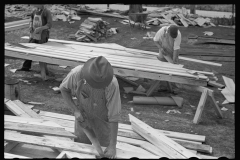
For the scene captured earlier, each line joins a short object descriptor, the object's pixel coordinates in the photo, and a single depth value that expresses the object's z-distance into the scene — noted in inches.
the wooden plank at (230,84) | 384.0
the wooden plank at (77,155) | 154.6
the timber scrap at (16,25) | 555.4
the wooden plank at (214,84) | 355.8
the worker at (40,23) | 380.8
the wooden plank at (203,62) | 403.9
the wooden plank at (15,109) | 223.9
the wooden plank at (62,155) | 150.3
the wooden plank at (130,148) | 204.6
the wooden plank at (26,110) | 231.3
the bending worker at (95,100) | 150.6
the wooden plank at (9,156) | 130.4
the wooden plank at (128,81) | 387.5
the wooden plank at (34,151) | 159.8
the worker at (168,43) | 340.5
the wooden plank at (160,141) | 197.8
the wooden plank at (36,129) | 170.1
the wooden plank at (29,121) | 177.4
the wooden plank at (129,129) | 243.8
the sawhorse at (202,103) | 300.4
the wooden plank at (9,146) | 152.8
